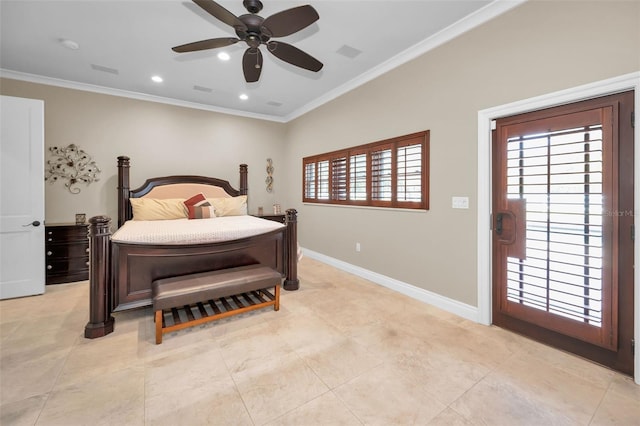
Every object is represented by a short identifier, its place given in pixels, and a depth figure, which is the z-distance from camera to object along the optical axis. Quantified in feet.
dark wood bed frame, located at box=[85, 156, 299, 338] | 7.73
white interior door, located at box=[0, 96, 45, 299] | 10.25
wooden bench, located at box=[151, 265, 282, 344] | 7.60
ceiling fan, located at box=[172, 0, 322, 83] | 6.59
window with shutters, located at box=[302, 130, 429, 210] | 10.62
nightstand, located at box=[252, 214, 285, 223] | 17.46
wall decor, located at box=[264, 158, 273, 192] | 19.80
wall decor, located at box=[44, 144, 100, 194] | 13.51
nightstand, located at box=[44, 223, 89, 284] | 12.03
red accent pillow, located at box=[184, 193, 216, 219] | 13.85
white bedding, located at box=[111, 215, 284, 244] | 8.66
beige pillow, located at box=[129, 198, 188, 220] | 13.80
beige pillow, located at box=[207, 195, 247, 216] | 15.62
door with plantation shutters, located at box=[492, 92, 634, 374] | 6.19
